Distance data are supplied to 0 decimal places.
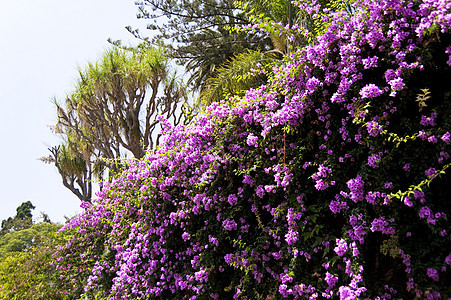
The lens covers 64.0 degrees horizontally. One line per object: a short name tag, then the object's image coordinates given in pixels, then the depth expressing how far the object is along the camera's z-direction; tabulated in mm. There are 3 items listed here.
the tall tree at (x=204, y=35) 14945
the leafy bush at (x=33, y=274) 6078
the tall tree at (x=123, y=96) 12359
